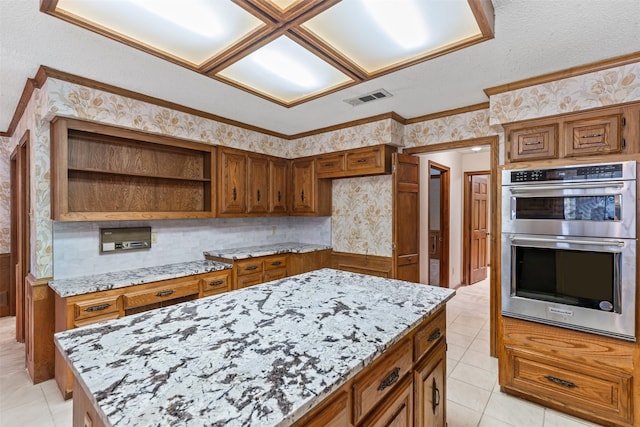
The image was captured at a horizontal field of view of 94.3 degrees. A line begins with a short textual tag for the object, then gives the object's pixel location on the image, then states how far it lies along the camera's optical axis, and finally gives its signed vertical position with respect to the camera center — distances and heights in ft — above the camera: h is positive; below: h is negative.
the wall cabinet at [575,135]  6.60 +1.86
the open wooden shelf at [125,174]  7.80 +1.30
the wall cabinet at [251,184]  11.35 +1.27
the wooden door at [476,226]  18.60 -0.87
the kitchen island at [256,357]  2.48 -1.56
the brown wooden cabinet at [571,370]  6.33 -3.69
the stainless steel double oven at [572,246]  6.21 -0.78
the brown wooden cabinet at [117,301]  7.30 -2.38
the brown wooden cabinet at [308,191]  13.08 +1.05
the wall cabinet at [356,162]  11.03 +2.05
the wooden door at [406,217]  10.75 -0.15
